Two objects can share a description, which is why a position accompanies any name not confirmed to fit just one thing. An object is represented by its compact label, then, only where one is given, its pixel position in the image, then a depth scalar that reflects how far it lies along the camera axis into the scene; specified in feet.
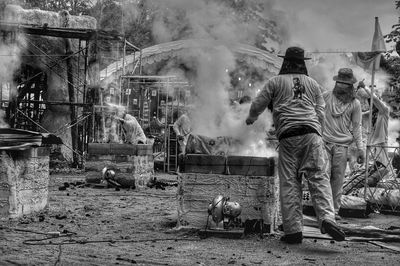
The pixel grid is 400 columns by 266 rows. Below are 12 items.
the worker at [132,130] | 47.70
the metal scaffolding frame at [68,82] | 58.23
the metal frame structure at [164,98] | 63.05
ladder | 62.44
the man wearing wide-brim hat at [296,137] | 20.18
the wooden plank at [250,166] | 22.26
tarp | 62.34
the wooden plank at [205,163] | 22.47
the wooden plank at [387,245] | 19.39
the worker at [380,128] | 35.68
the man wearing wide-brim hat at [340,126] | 27.14
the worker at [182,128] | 57.08
